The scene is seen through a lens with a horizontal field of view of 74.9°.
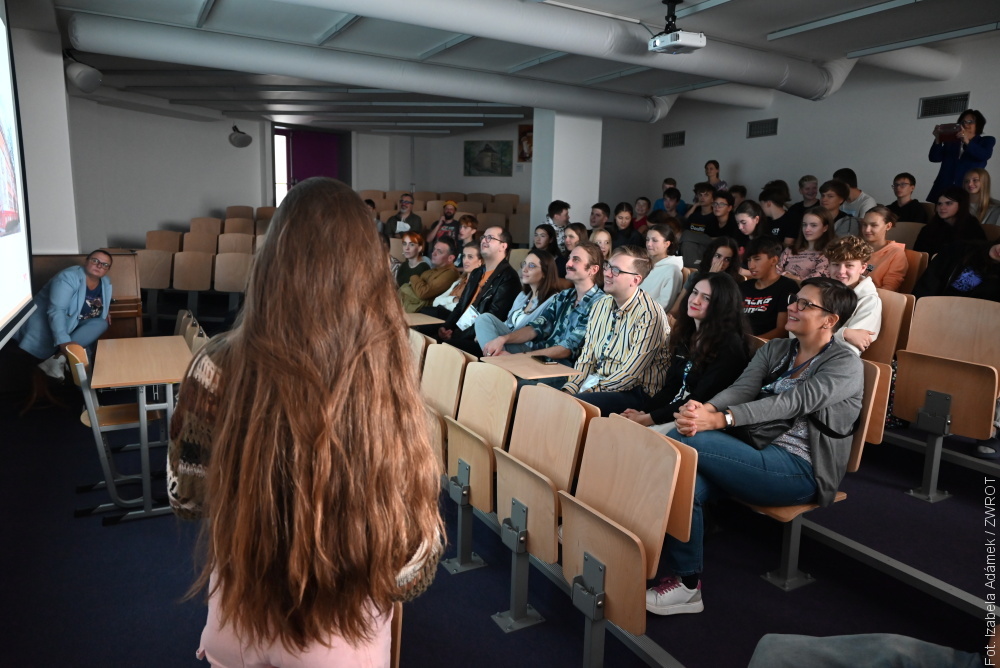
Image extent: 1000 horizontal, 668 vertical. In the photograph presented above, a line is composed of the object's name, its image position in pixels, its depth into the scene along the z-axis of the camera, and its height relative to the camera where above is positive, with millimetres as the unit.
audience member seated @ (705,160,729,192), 8102 +479
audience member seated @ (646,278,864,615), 2318 -821
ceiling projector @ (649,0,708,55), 4758 +1228
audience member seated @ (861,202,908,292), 4410 -257
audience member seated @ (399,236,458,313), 5602 -674
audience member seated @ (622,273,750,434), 2793 -576
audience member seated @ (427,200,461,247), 8517 -343
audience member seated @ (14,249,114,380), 4352 -844
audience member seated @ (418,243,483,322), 5344 -802
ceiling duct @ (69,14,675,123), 5441 +1254
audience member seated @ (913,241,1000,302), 3988 -341
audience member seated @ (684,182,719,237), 6750 -42
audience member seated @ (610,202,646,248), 6941 -174
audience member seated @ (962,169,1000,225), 5051 +208
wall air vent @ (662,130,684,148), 10148 +1080
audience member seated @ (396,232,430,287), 5879 -529
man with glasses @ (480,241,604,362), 3803 -690
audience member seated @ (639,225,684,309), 4605 -429
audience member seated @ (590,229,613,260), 5133 -260
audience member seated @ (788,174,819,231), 6121 +204
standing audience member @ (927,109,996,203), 5539 +581
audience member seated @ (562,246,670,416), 3168 -663
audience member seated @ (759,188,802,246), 5857 -50
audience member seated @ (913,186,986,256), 4898 -49
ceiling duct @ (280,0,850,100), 4480 +1276
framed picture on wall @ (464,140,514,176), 13117 +922
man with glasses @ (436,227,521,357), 4680 -631
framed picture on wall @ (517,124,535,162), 12188 +1159
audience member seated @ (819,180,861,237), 5652 +151
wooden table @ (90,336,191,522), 2973 -842
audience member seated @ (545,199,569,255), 7254 -115
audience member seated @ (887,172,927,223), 5859 +119
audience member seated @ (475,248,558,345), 4355 -578
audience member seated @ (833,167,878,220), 6004 +115
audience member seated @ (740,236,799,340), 3689 -458
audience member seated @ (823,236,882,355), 3436 -346
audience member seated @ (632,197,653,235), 7828 -25
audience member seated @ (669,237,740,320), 4227 -296
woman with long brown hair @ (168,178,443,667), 919 -341
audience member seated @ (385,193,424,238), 9232 -280
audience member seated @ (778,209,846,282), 4688 -226
